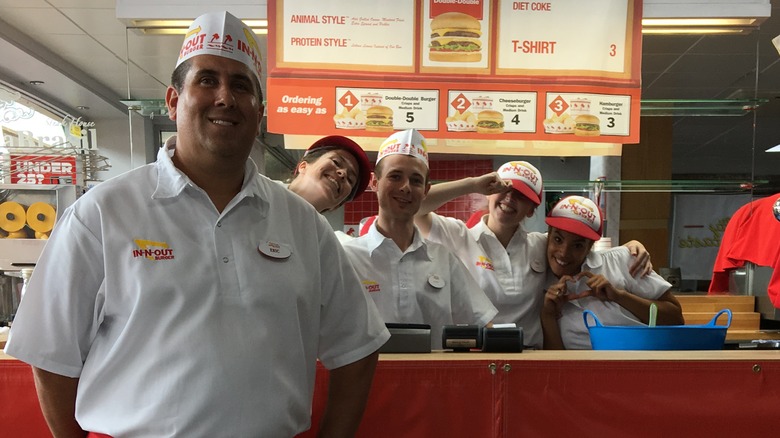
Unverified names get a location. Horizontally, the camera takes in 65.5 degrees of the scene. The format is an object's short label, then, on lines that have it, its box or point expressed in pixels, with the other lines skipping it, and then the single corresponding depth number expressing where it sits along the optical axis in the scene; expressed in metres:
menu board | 2.81
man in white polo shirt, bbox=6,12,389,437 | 1.06
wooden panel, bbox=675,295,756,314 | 2.89
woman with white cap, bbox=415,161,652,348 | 2.32
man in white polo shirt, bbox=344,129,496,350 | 1.98
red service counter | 1.53
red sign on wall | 2.60
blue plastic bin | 1.65
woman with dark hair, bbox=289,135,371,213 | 1.98
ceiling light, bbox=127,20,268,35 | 2.81
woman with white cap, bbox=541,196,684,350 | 2.18
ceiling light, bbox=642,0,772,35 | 2.75
